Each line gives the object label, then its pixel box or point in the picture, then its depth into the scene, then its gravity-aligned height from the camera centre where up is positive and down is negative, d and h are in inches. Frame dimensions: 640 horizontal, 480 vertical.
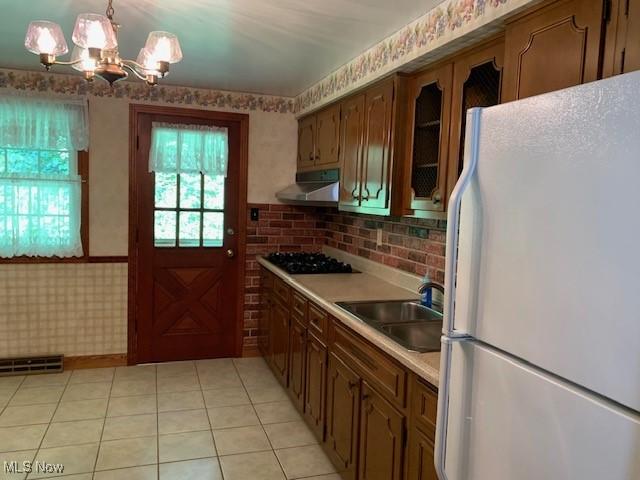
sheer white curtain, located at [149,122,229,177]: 157.6 +17.5
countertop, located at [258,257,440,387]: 68.6 -20.3
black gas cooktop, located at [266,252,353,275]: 141.5 -18.1
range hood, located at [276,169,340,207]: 132.0 +4.9
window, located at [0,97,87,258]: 143.3 +5.5
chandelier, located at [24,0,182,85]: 69.9 +23.5
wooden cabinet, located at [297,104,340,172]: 136.8 +20.8
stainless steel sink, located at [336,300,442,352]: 89.9 -22.4
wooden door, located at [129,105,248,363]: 159.0 -17.5
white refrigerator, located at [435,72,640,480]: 32.9 -6.5
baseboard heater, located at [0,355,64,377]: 149.2 -53.3
